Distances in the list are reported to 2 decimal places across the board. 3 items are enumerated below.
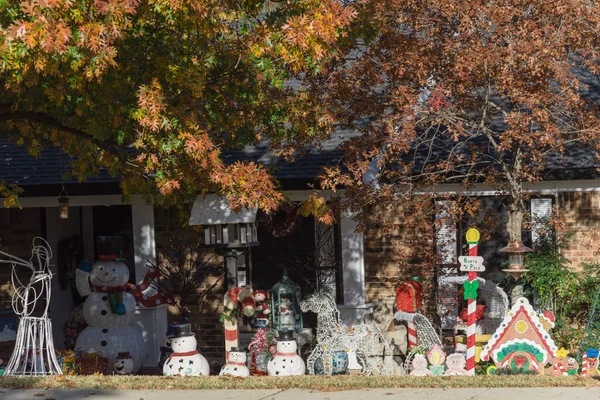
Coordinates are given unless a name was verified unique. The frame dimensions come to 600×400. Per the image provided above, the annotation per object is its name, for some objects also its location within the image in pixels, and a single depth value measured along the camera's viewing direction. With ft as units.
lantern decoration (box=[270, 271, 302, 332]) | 42.86
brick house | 46.16
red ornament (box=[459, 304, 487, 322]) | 44.06
